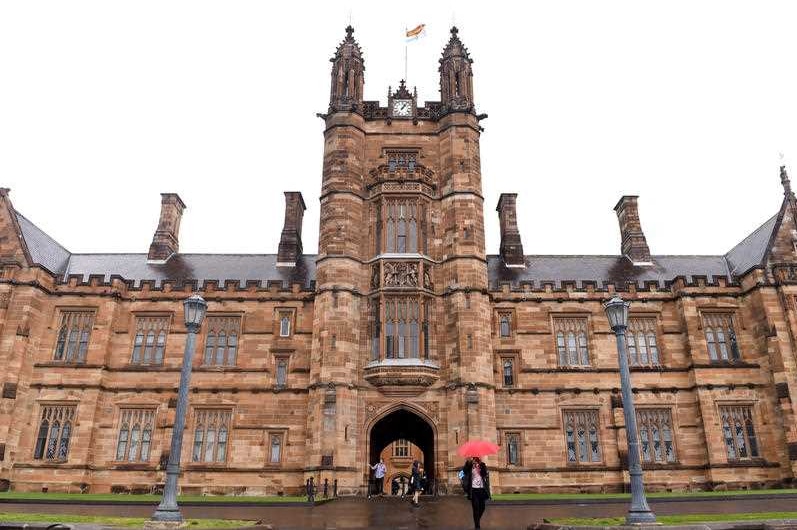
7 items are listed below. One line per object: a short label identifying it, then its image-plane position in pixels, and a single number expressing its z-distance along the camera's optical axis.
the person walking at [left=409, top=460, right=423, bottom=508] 19.22
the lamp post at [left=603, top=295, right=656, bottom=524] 11.98
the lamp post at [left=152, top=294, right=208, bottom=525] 12.52
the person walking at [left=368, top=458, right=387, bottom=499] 24.36
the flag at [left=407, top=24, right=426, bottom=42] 34.68
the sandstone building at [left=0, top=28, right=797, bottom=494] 26.31
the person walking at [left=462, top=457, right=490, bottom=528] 13.33
